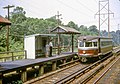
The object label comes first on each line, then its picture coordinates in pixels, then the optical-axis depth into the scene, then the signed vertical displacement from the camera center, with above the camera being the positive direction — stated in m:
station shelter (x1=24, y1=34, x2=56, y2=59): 19.64 -0.05
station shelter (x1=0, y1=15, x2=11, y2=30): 13.18 +1.45
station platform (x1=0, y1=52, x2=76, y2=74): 12.79 -1.43
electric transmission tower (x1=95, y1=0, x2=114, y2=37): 46.54 +6.58
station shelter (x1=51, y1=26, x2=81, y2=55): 23.16 +1.61
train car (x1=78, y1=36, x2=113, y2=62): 22.50 -0.29
